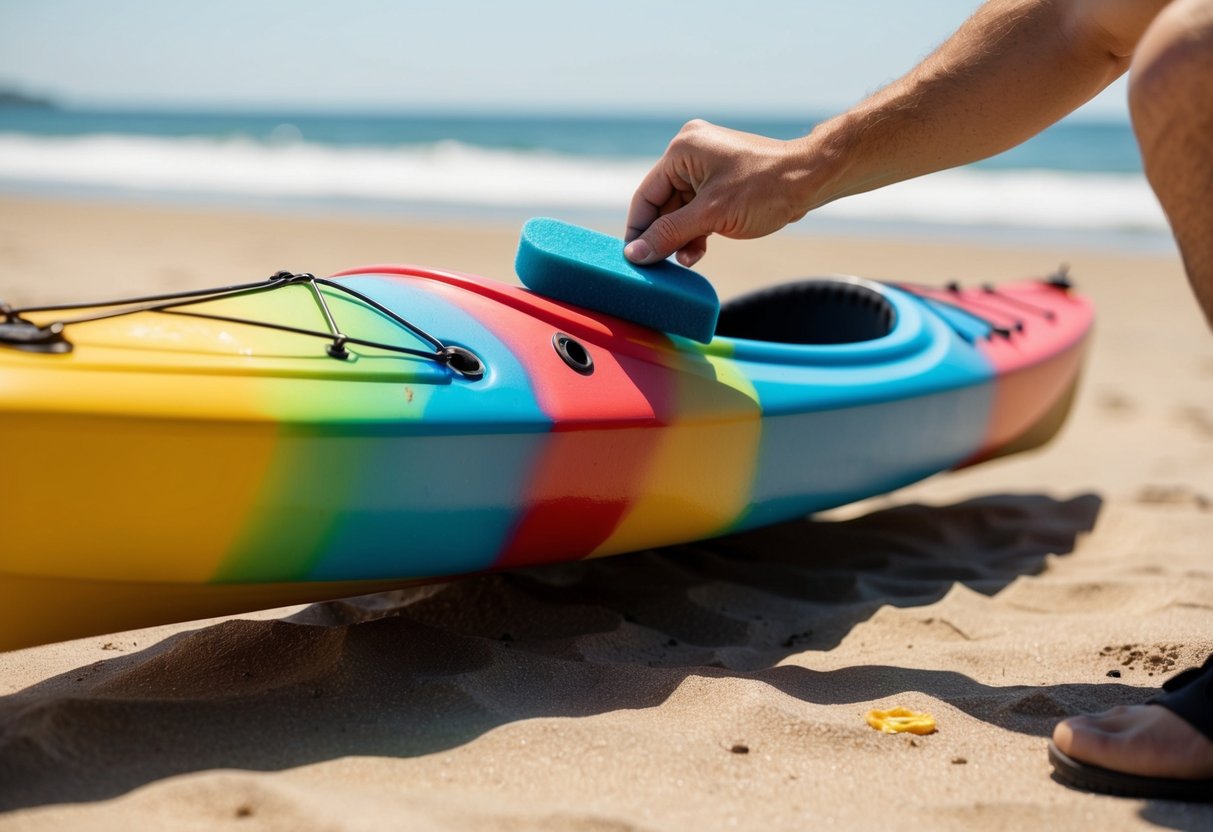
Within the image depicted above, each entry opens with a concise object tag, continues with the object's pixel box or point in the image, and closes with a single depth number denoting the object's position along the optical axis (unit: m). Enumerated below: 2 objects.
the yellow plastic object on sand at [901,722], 1.84
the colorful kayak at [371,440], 1.66
